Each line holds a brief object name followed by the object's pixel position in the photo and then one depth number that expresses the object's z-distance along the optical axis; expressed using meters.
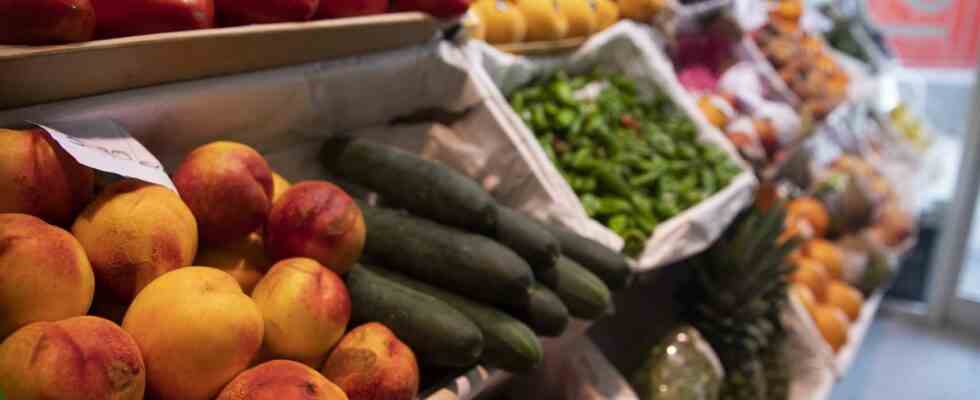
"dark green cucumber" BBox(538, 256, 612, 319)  1.30
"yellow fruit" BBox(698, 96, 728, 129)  2.42
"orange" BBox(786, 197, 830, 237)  2.92
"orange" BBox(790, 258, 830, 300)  2.61
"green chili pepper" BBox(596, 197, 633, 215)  1.68
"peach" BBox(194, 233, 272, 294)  1.00
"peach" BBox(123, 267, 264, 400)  0.79
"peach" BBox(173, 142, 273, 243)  0.96
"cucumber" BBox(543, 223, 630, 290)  1.41
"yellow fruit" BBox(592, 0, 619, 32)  2.23
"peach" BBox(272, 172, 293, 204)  1.09
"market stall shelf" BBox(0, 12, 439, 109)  0.86
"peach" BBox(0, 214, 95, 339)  0.74
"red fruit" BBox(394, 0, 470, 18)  1.45
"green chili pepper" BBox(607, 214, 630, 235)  1.62
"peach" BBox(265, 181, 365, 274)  1.01
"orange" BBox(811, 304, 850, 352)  2.50
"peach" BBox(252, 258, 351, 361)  0.91
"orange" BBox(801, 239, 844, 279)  2.82
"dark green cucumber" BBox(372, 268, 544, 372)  1.13
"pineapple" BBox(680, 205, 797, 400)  2.02
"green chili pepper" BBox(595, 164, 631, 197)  1.75
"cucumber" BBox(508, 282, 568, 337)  1.21
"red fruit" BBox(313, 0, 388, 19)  1.27
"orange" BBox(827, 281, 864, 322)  2.74
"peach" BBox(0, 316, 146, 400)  0.68
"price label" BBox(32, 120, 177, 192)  0.84
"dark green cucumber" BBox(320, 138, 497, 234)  1.23
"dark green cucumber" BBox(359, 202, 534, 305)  1.16
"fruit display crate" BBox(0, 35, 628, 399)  1.01
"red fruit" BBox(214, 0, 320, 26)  1.13
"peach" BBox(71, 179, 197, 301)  0.85
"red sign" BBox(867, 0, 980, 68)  3.80
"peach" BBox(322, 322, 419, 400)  0.95
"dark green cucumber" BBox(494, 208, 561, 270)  1.24
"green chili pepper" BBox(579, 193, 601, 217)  1.67
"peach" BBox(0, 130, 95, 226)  0.81
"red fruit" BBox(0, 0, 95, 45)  0.83
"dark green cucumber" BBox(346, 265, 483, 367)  1.06
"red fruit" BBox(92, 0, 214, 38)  0.95
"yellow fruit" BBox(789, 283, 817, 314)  2.45
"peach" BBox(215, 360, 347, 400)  0.80
